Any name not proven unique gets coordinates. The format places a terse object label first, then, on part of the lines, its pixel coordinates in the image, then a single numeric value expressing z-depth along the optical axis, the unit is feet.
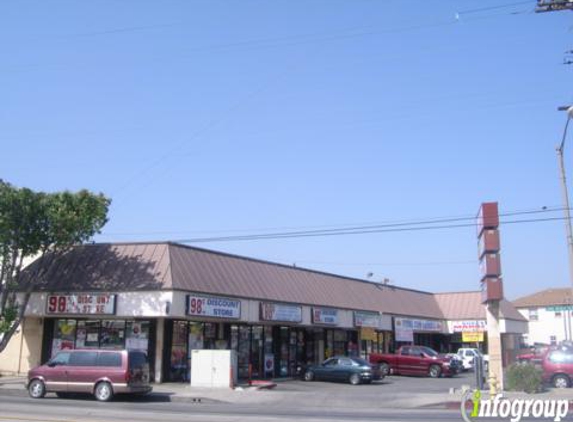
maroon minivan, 75.25
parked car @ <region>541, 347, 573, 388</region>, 85.40
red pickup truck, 127.13
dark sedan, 106.63
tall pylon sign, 83.97
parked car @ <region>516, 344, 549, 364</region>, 111.86
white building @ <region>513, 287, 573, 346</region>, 260.62
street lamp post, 70.82
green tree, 93.40
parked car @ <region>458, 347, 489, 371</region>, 154.81
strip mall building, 95.91
